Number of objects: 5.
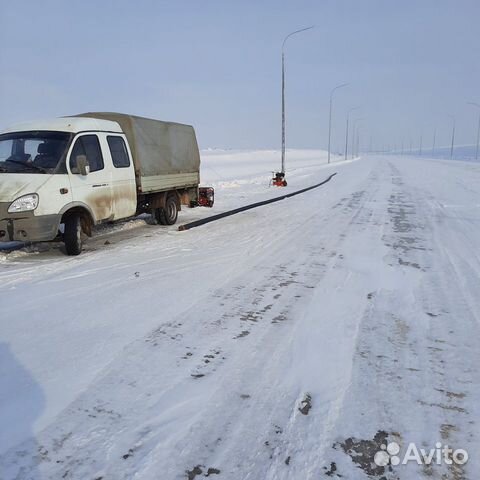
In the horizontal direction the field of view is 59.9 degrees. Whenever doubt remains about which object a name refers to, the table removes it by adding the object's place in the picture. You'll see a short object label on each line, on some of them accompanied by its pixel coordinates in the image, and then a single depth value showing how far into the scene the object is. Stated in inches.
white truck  265.6
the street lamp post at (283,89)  1014.4
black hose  420.7
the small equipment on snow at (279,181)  915.0
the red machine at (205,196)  564.4
